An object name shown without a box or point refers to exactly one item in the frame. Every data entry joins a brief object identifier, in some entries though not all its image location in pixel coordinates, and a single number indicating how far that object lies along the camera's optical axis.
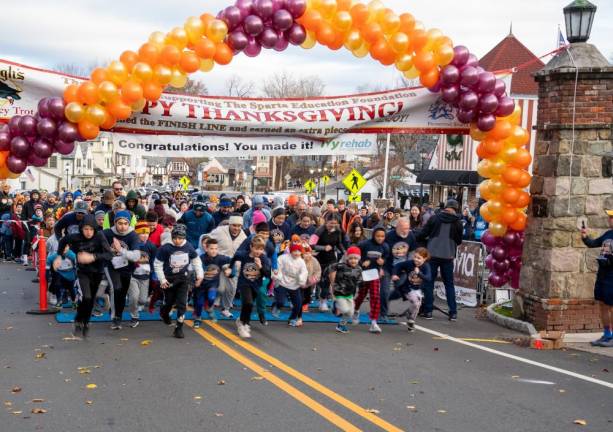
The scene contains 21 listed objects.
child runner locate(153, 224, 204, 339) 9.78
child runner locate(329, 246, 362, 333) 10.50
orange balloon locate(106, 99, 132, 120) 10.48
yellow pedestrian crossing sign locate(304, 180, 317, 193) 45.22
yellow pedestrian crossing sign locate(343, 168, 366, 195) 25.69
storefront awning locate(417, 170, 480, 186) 36.31
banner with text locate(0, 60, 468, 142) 12.23
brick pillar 10.73
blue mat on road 10.73
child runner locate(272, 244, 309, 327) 10.84
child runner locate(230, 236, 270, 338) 9.89
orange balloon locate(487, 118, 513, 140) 11.68
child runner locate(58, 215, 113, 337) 9.44
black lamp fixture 10.98
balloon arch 10.45
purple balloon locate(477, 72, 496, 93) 11.40
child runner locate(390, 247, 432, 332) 10.82
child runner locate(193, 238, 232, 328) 10.48
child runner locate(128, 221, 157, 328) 10.44
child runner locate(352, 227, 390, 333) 10.74
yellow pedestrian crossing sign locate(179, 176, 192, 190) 53.74
